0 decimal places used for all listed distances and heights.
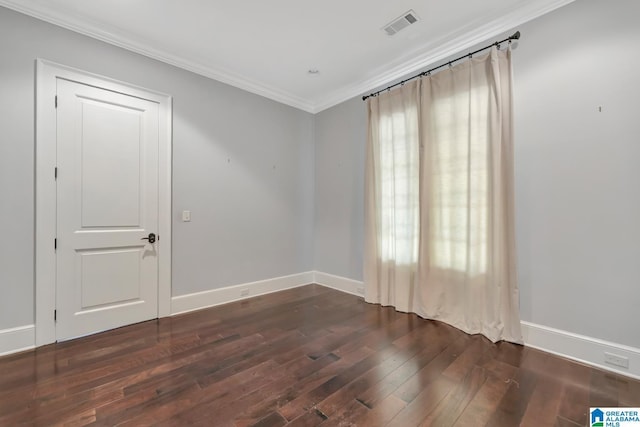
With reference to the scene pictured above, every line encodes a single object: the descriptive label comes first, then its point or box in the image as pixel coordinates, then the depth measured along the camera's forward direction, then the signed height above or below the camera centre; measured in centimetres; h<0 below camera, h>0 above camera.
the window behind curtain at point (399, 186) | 330 +35
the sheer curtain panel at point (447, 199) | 255 +16
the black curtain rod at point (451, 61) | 252 +168
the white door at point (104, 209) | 260 +6
